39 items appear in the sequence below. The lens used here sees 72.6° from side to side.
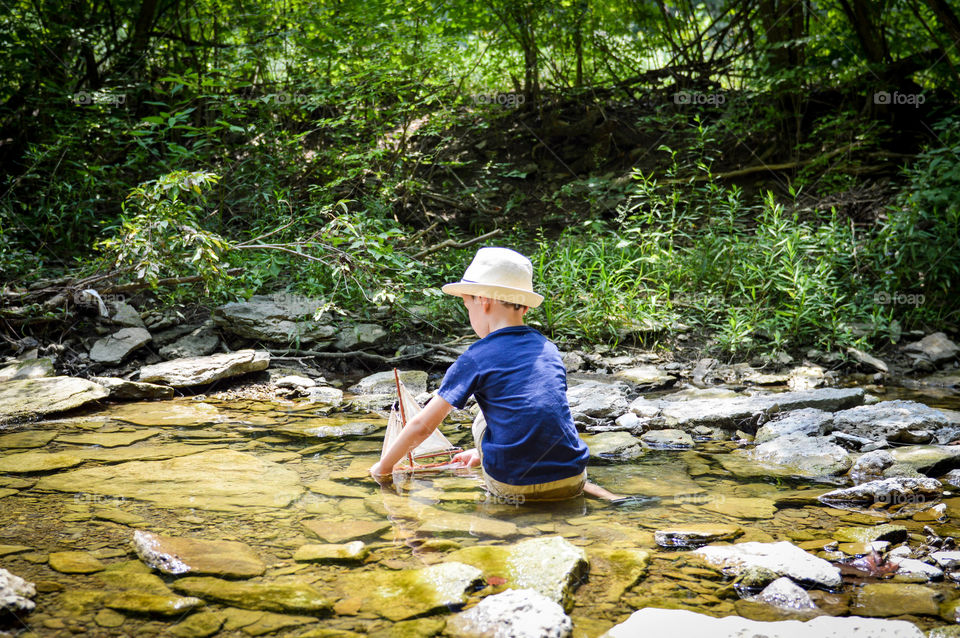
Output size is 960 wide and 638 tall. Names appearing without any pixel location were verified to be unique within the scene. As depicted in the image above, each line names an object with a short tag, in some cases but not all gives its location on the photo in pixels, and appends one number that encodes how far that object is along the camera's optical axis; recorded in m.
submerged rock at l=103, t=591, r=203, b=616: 1.76
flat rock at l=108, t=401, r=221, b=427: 4.11
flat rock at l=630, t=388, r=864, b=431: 4.07
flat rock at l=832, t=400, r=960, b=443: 3.56
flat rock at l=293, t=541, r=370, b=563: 2.17
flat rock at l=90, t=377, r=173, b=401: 4.53
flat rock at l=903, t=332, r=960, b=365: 5.52
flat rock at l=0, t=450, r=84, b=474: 3.06
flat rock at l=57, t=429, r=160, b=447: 3.60
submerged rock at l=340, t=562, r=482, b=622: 1.83
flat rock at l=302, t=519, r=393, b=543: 2.38
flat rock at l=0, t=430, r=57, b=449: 3.47
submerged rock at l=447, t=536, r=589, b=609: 1.90
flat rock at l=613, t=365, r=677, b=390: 5.16
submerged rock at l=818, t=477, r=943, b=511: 2.70
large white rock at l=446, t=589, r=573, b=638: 1.66
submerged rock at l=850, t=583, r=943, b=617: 1.78
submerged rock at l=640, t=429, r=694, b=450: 3.78
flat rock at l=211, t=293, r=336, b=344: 5.63
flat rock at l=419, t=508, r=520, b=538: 2.45
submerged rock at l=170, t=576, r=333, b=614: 1.83
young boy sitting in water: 2.57
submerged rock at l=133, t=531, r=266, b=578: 2.02
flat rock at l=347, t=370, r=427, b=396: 5.07
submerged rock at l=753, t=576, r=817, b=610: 1.83
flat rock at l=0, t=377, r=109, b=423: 4.00
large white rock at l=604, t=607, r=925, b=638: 1.64
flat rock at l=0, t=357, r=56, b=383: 4.50
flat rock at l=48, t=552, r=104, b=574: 1.99
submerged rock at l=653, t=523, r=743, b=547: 2.31
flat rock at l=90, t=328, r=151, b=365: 5.03
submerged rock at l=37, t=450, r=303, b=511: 2.76
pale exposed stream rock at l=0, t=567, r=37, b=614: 1.68
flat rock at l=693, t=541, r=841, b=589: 1.94
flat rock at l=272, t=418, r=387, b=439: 3.97
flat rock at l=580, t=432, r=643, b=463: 3.58
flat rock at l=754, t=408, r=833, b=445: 3.72
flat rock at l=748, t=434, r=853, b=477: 3.20
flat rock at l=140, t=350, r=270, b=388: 4.82
